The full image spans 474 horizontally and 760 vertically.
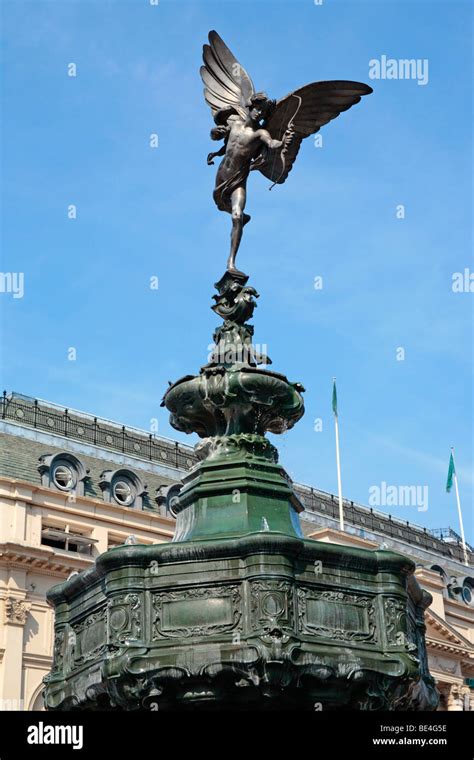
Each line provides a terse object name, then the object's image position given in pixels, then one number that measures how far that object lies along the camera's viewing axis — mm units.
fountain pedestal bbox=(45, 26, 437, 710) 10453
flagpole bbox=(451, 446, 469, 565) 69812
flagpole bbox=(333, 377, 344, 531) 57606
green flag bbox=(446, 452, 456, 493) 69250
